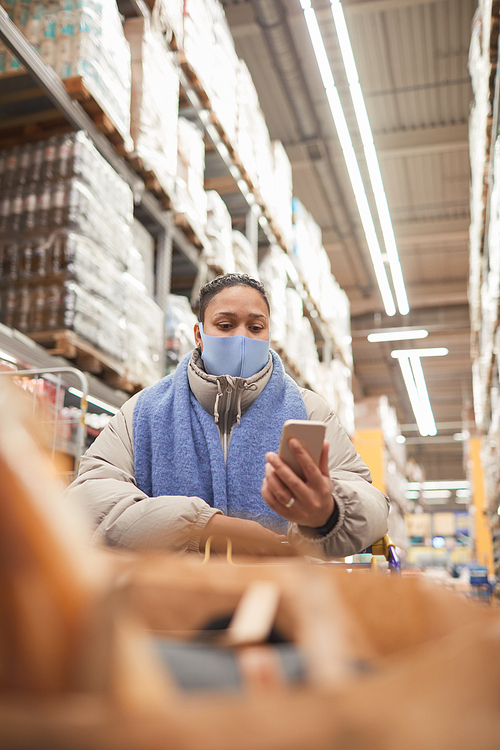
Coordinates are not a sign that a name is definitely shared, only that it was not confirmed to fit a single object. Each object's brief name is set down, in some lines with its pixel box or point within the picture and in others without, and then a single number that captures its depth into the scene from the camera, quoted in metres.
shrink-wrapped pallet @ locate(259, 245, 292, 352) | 5.64
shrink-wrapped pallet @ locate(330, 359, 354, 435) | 8.39
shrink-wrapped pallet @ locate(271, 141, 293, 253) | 6.21
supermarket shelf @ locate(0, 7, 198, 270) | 2.71
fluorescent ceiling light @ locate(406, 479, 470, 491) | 27.38
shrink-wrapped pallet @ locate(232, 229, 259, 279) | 5.21
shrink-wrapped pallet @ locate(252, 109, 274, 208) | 5.55
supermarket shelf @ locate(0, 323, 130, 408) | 2.62
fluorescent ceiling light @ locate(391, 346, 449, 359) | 11.77
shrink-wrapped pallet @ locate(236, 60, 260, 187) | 5.07
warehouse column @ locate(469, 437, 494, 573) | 14.11
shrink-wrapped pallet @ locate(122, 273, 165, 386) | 3.43
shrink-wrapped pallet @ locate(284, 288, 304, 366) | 6.13
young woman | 1.42
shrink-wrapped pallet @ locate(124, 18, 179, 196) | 3.60
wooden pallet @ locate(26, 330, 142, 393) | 2.86
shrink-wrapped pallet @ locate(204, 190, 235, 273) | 4.69
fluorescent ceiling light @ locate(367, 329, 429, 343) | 11.85
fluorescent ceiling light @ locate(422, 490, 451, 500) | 29.80
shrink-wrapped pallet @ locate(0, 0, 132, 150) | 3.04
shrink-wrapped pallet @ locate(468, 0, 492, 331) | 3.97
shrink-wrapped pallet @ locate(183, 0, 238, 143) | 4.19
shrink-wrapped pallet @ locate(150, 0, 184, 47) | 3.80
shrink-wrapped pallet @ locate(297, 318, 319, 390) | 6.60
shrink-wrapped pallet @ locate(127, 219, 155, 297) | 3.69
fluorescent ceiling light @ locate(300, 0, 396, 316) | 5.14
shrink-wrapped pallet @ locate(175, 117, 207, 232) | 4.19
